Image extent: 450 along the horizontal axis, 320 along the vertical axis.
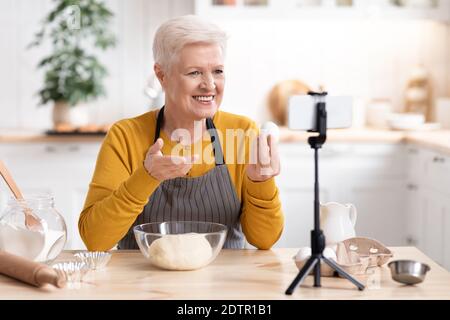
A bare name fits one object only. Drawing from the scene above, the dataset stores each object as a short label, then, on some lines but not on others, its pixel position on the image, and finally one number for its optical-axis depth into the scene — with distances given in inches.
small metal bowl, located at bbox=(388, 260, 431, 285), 135.1
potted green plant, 255.9
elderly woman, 150.5
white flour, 139.8
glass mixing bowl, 139.7
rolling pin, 133.4
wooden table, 132.3
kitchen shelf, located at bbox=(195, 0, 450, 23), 259.9
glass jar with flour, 140.0
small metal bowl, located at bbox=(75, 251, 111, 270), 140.6
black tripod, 133.6
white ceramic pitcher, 143.6
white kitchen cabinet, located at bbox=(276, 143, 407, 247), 245.2
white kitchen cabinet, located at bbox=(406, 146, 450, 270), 220.2
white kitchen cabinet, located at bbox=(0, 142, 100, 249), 246.5
